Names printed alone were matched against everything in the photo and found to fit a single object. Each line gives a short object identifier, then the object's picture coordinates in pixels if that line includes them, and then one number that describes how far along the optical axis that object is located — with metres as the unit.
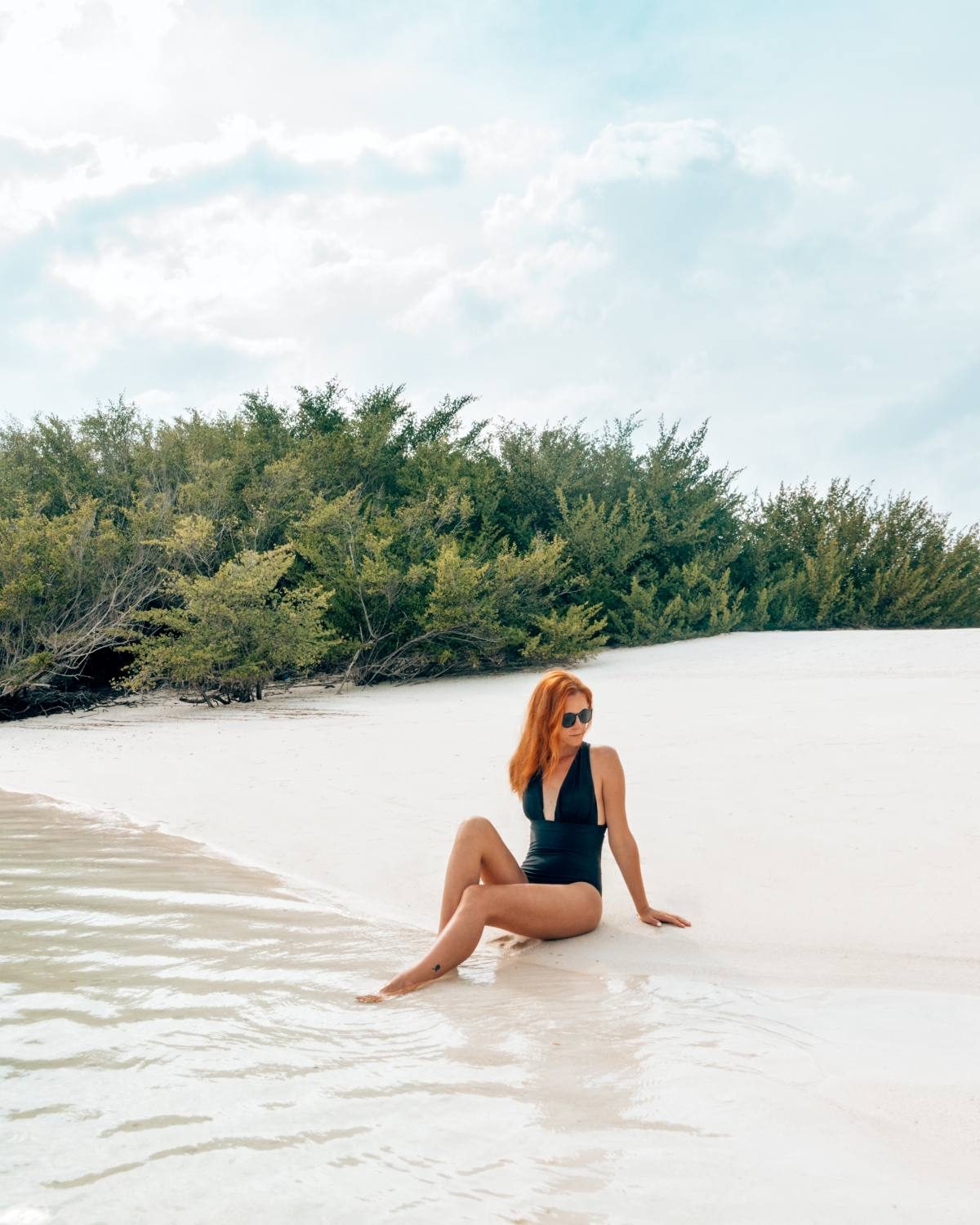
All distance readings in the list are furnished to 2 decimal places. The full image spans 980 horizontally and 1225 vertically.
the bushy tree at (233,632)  12.95
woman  4.14
